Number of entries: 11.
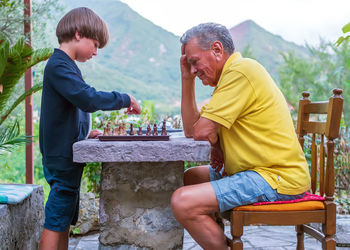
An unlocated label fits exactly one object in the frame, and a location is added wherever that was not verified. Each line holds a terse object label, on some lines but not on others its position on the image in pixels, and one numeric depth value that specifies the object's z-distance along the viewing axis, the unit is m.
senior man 1.76
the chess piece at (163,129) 2.05
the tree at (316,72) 9.80
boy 1.98
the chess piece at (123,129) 2.13
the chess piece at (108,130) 2.08
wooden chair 1.79
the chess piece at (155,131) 2.00
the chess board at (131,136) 1.87
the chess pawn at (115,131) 2.07
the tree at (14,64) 2.74
